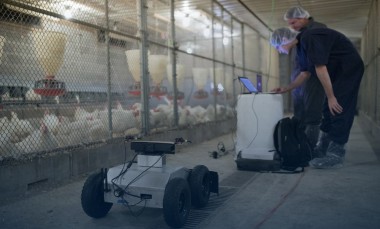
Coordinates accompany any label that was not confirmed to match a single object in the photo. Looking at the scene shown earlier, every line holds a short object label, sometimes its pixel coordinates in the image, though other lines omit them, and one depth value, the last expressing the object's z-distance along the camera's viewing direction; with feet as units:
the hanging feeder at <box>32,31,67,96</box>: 12.77
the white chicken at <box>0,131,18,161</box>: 11.47
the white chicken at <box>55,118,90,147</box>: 14.42
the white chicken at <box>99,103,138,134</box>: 17.01
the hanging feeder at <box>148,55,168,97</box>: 19.79
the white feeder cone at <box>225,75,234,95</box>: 33.37
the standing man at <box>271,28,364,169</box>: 12.41
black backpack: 12.88
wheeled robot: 7.37
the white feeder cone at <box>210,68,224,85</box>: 30.89
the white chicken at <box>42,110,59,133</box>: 15.19
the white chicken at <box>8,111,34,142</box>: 13.42
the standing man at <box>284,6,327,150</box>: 14.01
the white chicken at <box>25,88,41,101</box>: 15.64
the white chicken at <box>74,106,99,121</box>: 17.16
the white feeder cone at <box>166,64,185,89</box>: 24.00
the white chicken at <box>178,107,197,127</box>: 22.34
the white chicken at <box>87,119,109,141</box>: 16.07
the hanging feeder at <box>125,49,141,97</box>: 17.66
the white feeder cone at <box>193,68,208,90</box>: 30.09
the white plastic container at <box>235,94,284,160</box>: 13.32
